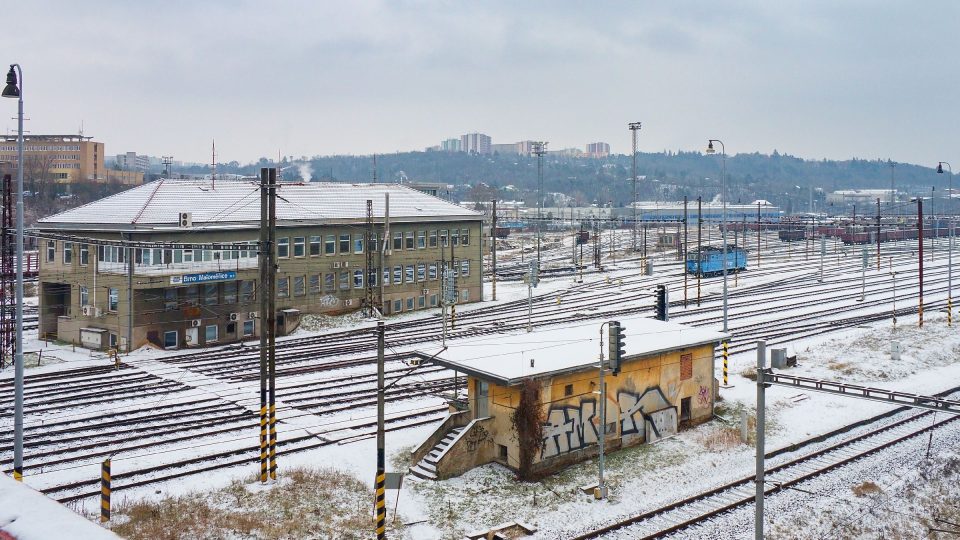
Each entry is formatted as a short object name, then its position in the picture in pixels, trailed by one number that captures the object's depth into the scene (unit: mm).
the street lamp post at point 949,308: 47578
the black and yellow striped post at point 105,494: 19500
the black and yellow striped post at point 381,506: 18516
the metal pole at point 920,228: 46244
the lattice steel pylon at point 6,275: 38375
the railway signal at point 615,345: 21859
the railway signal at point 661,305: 35062
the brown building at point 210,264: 42688
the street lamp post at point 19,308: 18797
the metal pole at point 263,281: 21906
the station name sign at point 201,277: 42500
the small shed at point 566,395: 23234
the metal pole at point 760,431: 16938
